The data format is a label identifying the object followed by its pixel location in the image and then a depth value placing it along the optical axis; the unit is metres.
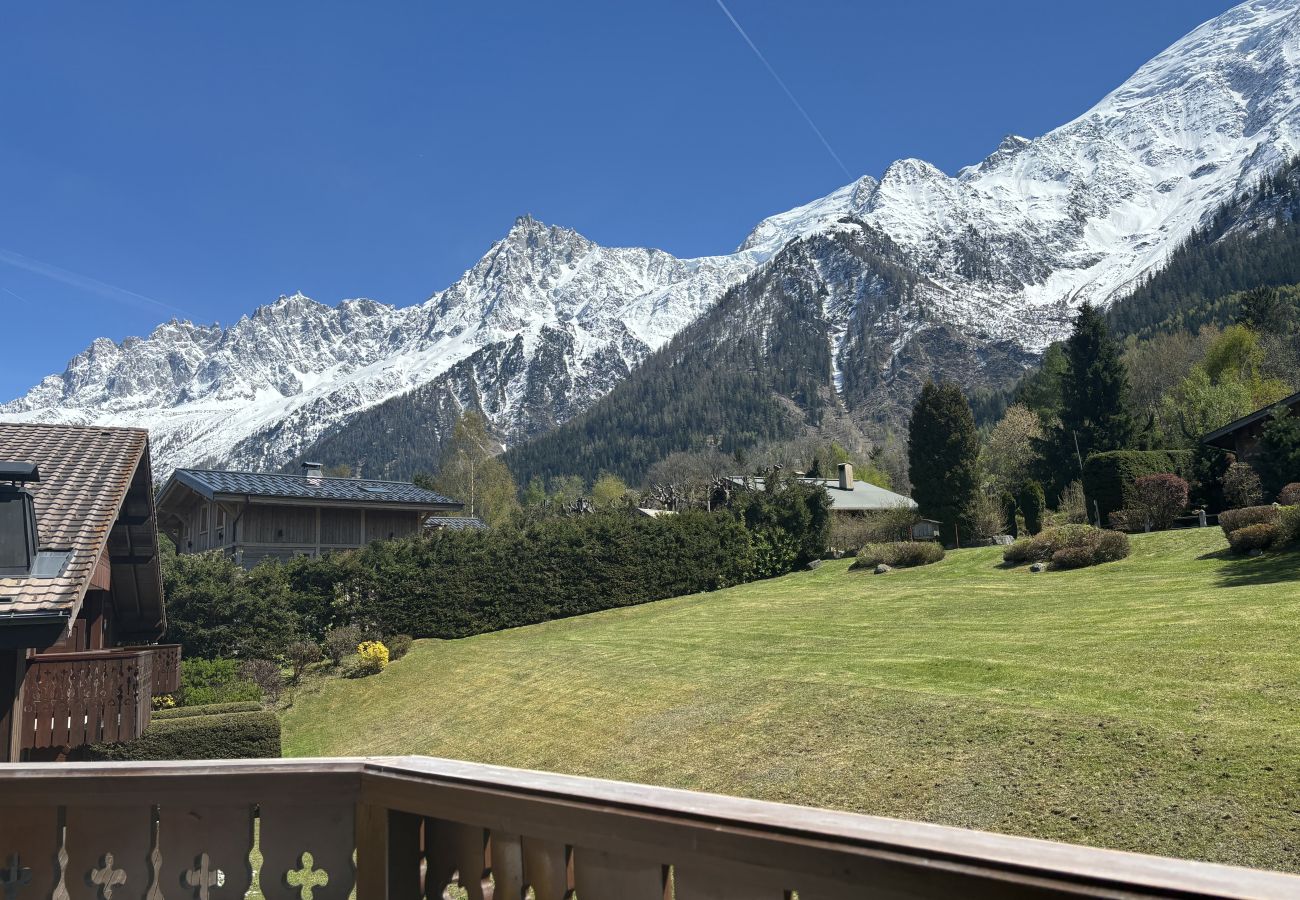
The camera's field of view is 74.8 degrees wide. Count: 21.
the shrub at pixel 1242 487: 28.69
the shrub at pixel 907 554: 29.81
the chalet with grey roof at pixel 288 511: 33.50
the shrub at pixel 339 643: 24.61
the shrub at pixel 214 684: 20.56
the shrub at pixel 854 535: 38.00
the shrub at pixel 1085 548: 22.94
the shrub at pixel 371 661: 23.89
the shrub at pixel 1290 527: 18.55
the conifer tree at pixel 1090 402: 46.78
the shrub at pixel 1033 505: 33.53
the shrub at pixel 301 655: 23.52
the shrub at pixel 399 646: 25.11
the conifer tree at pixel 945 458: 36.41
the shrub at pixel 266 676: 22.02
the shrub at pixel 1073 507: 32.62
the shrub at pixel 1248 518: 20.03
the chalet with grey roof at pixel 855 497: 48.88
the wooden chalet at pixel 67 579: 8.66
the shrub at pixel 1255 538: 19.30
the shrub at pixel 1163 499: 27.92
